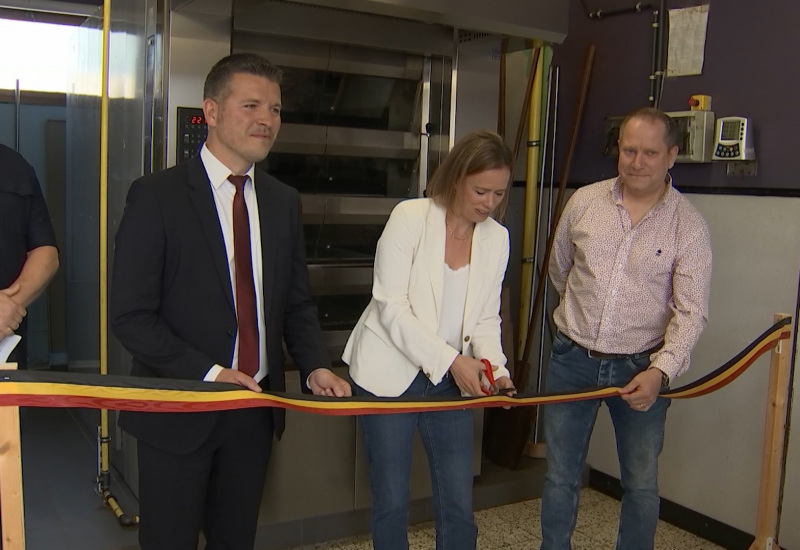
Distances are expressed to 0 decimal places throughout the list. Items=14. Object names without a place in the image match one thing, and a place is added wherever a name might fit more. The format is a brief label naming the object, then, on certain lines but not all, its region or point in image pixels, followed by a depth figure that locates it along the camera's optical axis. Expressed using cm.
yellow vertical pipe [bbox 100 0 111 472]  293
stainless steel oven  320
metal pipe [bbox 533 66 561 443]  407
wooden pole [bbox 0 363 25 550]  146
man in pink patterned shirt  251
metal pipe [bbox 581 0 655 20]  359
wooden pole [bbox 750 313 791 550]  287
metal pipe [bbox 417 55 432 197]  359
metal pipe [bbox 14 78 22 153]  445
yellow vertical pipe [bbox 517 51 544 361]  405
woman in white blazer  225
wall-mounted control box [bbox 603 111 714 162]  328
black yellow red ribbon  149
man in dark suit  186
